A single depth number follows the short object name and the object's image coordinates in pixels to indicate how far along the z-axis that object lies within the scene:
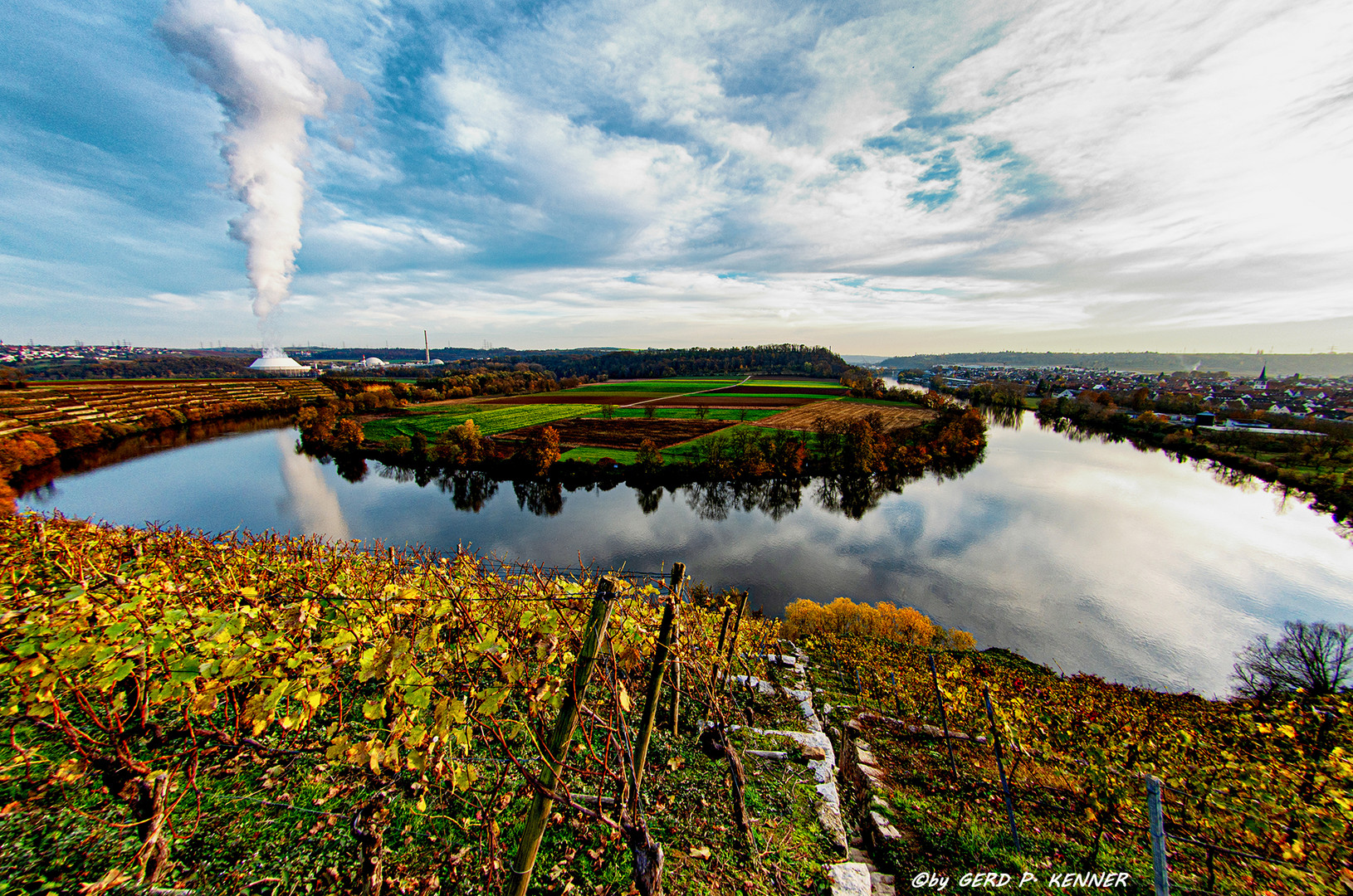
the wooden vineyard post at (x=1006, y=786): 4.92
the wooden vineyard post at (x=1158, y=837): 3.38
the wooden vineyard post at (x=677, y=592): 3.88
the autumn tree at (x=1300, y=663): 17.17
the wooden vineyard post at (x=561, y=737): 2.48
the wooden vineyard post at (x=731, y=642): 6.00
